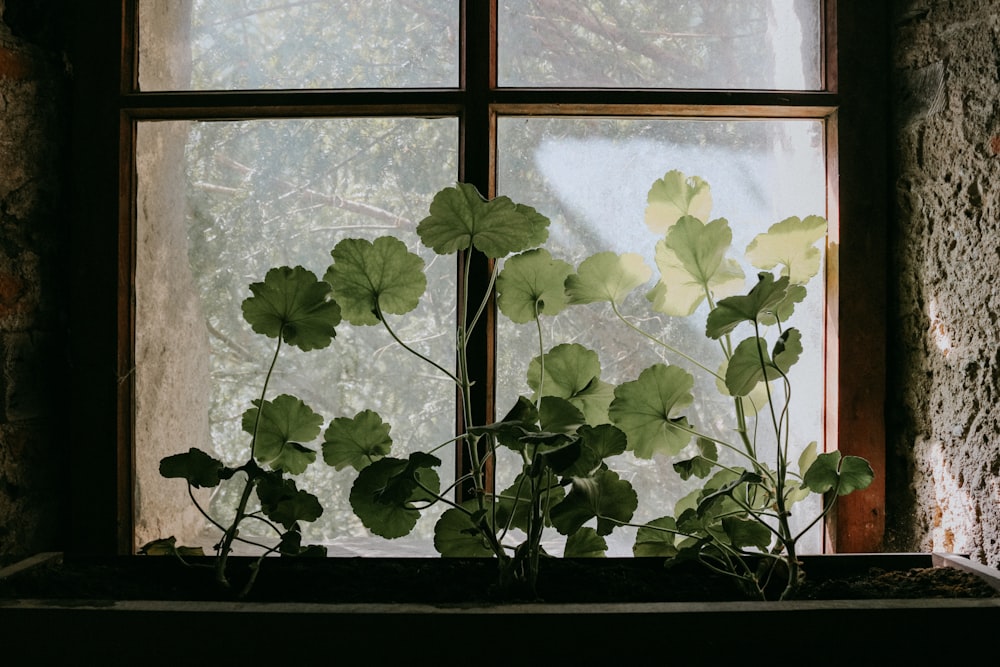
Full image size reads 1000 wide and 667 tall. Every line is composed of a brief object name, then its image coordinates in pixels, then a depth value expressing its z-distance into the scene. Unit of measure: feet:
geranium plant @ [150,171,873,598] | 3.43
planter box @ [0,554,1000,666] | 2.95
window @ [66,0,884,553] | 4.44
